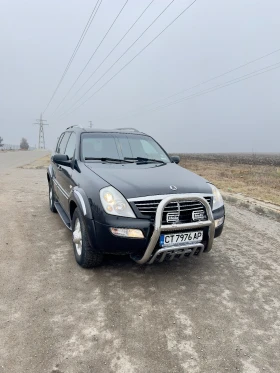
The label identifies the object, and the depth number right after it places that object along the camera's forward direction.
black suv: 2.92
